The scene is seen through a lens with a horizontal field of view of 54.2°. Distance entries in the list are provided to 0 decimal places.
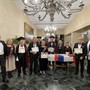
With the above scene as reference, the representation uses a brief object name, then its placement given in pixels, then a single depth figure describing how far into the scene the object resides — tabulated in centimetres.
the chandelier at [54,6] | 249
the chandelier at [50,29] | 671
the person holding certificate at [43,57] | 336
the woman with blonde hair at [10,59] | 305
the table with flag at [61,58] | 336
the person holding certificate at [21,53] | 314
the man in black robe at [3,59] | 266
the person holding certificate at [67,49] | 395
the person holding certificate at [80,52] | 313
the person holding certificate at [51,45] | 378
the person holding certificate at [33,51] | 328
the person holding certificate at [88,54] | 300
